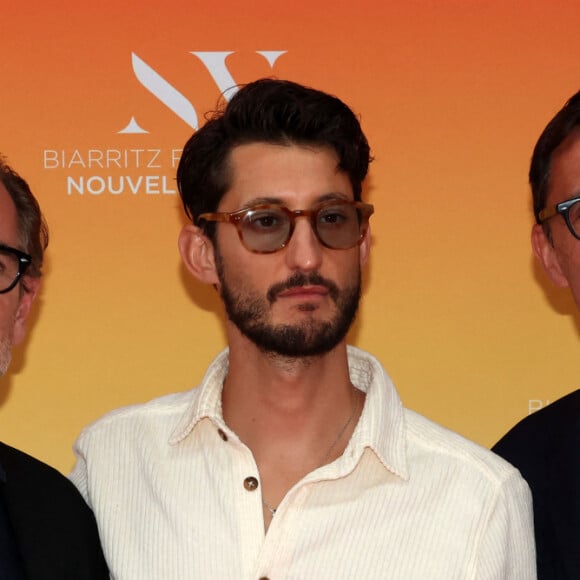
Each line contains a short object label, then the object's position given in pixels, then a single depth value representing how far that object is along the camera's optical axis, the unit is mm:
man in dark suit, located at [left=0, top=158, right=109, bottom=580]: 2369
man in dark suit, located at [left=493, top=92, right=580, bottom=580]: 2559
